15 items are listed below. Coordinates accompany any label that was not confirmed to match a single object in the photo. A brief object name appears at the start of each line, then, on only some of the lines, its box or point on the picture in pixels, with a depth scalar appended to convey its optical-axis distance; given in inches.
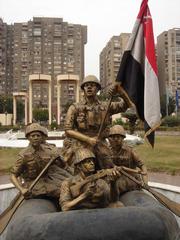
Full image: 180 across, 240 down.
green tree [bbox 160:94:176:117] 1417.8
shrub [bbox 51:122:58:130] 909.5
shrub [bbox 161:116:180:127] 1129.5
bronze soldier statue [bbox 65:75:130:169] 110.3
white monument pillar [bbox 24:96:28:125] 1155.3
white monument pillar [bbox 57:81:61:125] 946.2
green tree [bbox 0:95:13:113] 1565.6
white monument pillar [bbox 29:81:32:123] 963.0
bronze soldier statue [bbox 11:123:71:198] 107.6
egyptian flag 104.3
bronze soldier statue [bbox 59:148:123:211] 86.1
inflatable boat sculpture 74.1
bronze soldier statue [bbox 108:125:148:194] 112.2
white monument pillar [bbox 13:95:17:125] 1136.6
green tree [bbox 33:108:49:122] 1557.1
